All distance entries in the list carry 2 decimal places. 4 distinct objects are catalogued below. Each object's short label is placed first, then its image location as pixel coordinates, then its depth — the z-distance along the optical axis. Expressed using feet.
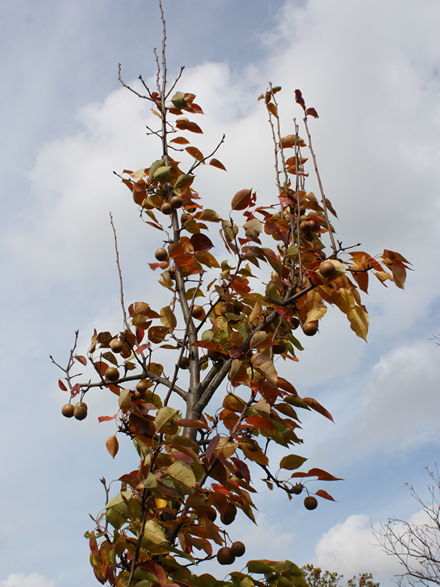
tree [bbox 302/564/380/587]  32.17
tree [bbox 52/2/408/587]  5.00
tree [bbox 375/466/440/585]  25.02
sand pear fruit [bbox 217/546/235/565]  5.50
